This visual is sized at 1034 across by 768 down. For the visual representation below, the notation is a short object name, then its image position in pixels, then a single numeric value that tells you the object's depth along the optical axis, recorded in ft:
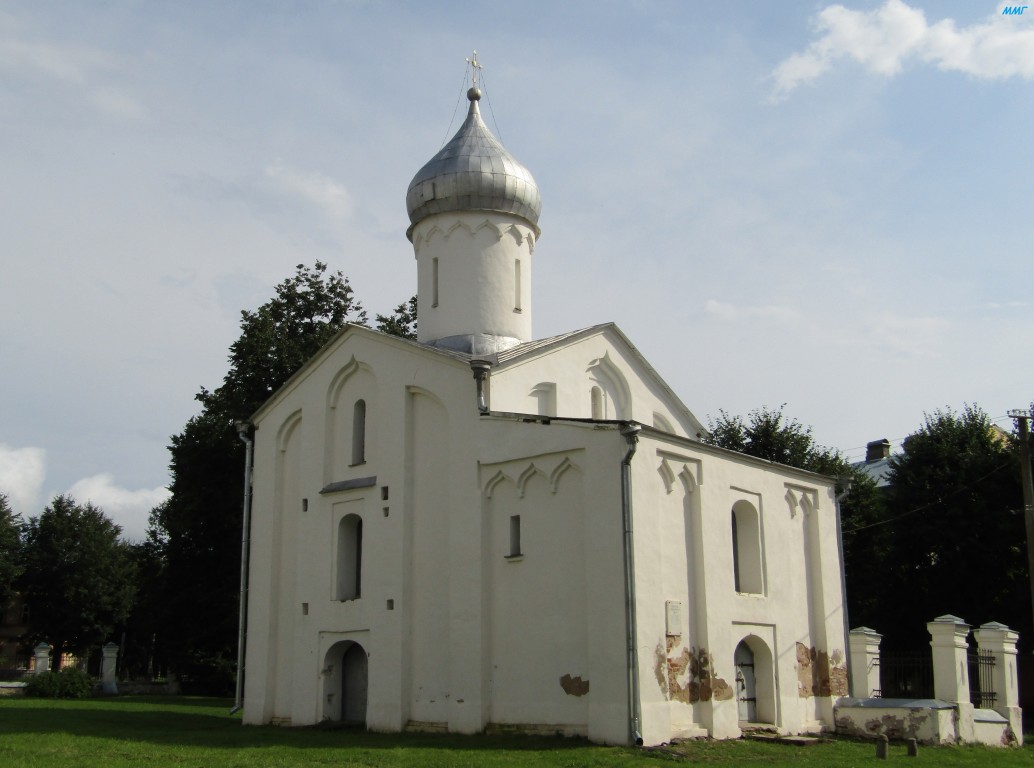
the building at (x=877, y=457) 133.59
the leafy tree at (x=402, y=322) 103.44
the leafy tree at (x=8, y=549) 131.64
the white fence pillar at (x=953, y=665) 56.85
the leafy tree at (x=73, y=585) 148.97
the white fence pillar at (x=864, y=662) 64.49
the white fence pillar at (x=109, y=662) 118.01
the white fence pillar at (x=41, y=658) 118.01
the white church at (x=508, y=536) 51.83
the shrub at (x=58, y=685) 99.45
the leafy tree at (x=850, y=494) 94.32
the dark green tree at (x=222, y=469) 96.58
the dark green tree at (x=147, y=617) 103.55
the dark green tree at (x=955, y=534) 86.38
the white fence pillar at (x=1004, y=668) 59.93
